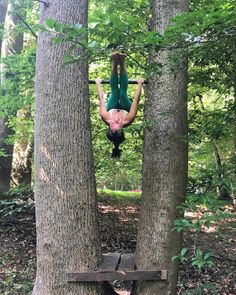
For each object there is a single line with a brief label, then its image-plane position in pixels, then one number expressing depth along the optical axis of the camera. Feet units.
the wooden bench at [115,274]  11.95
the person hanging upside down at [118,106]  12.14
